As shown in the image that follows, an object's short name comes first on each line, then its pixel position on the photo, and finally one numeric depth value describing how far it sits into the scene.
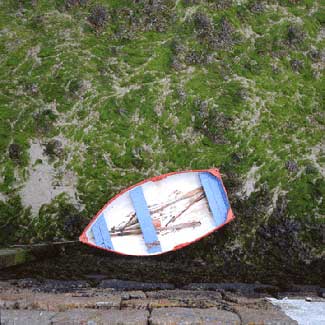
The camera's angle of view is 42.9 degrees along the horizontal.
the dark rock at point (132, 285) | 9.95
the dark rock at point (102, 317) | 7.53
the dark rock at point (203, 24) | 11.09
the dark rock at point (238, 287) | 9.99
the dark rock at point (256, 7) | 11.27
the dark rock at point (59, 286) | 9.65
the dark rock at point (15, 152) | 10.34
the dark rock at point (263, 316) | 7.90
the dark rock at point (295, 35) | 11.12
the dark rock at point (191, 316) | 7.63
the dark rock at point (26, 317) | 7.45
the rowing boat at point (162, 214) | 9.77
